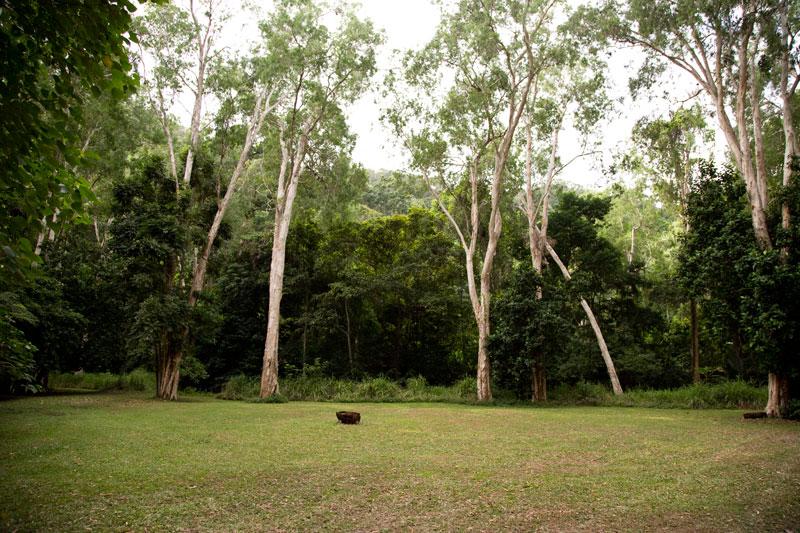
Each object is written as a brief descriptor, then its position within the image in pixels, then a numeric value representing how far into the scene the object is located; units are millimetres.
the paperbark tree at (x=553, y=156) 19562
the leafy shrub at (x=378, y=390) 19922
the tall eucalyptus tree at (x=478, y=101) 17250
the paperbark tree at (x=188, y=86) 17203
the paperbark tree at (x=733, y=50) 12273
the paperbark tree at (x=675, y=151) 16891
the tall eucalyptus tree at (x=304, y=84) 17641
